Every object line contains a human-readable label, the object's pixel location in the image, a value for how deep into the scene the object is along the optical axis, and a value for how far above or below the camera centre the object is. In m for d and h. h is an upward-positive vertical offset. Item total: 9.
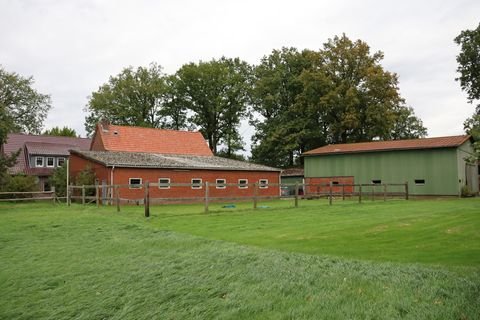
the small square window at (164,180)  30.34 +0.27
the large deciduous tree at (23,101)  46.52 +9.80
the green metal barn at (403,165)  31.19 +1.12
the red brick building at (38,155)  44.47 +3.37
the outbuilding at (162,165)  29.03 +1.41
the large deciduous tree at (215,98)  54.81 +11.10
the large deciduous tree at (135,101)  55.22 +11.04
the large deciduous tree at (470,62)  37.80 +10.44
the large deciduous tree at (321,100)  45.69 +9.17
